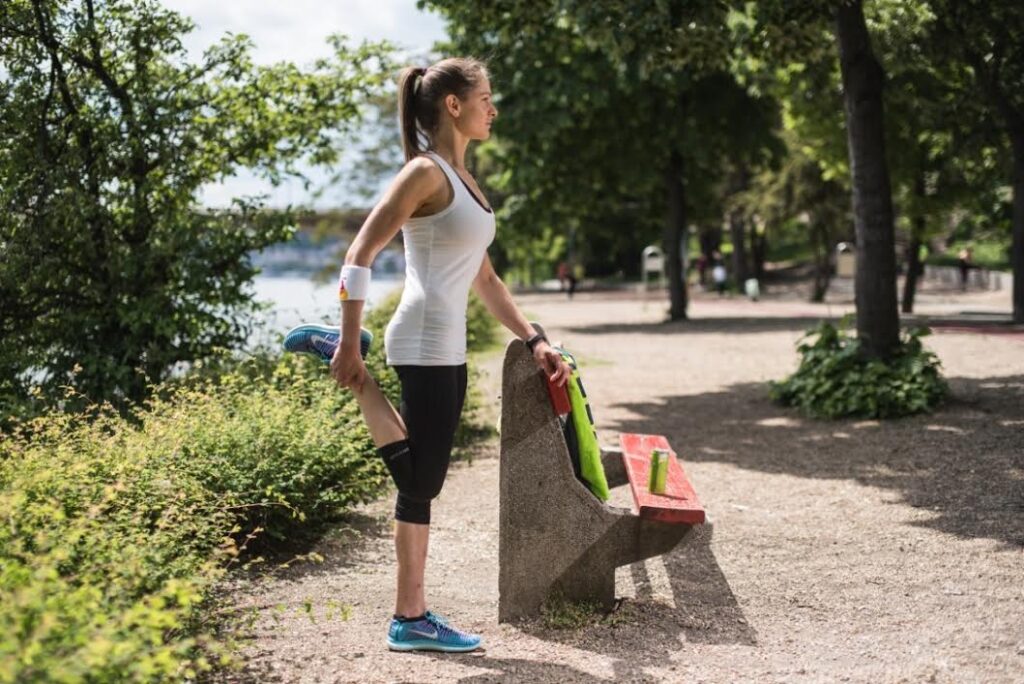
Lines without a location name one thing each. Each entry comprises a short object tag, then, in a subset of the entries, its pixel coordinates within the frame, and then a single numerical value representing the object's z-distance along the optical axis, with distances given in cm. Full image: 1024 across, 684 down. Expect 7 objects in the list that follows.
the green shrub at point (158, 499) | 287
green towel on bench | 491
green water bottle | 522
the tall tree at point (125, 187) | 819
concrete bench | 480
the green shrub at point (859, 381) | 1119
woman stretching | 405
